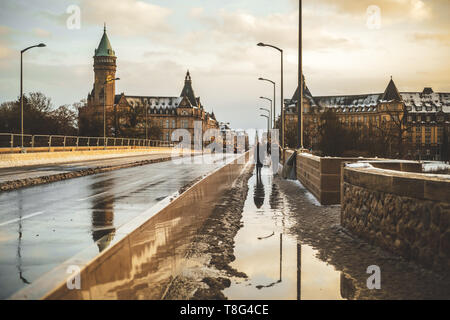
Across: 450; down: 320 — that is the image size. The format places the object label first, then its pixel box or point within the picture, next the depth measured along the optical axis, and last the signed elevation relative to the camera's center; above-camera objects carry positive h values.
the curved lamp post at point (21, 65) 31.85 +5.33
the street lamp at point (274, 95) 52.75 +6.15
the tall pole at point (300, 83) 21.59 +2.79
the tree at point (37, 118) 74.06 +4.27
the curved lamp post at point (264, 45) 33.31 +7.11
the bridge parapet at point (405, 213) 5.80 -0.97
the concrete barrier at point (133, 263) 4.90 -1.59
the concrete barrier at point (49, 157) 29.69 -1.08
